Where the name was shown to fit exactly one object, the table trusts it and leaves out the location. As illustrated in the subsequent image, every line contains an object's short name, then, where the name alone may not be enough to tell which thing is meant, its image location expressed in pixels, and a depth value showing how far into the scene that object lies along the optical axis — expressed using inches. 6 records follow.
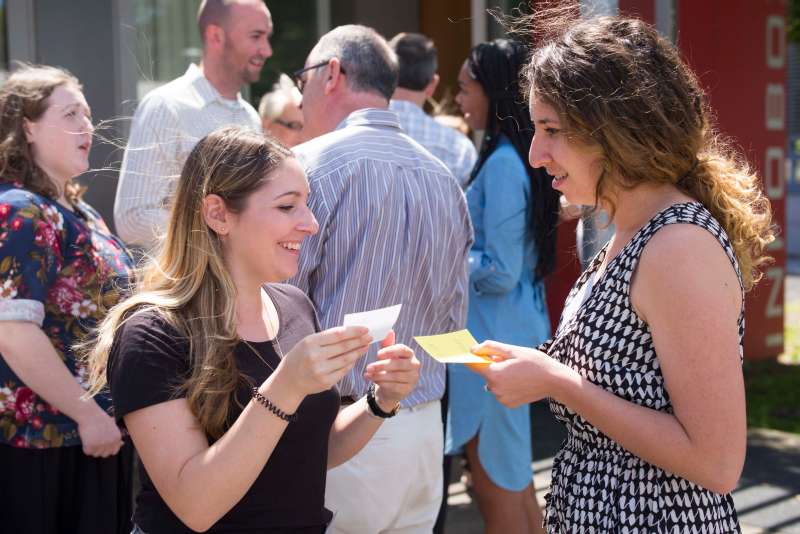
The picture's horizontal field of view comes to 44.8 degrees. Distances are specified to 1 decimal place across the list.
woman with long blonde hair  75.1
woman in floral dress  122.5
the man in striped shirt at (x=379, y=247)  118.8
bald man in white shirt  150.5
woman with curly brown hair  74.2
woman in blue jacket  159.9
